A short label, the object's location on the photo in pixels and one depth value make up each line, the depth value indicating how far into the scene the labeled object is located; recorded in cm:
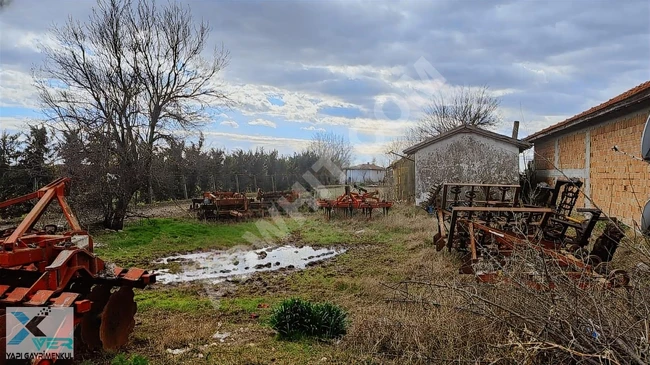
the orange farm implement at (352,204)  1509
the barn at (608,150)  954
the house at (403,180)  2047
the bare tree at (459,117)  3192
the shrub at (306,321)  414
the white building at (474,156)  1783
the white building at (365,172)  4831
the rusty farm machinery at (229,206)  1454
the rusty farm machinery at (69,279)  313
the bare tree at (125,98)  1255
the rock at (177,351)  379
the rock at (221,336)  418
